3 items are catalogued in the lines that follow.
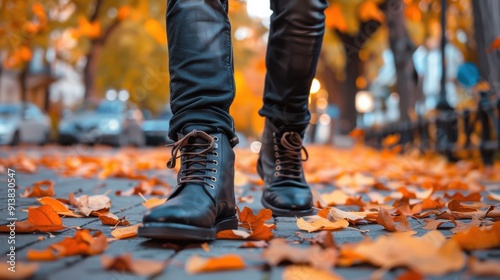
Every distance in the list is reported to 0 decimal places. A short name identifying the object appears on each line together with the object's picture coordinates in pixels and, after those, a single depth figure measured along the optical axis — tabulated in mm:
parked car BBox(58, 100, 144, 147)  17922
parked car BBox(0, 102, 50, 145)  18469
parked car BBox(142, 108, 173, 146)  22812
